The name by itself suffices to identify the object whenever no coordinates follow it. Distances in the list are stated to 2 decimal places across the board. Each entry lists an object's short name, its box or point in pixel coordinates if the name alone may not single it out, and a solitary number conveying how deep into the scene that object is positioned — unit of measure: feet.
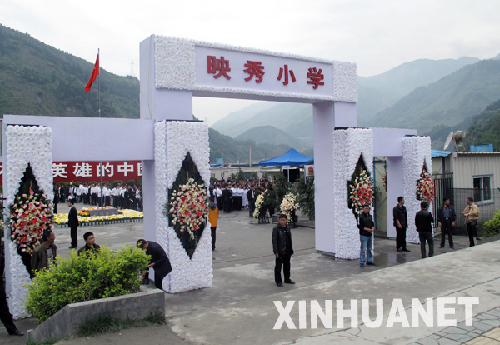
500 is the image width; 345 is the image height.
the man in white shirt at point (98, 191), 89.43
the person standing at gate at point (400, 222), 36.09
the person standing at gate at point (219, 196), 74.43
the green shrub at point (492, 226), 37.88
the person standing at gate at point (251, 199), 65.62
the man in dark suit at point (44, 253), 22.70
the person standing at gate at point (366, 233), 31.94
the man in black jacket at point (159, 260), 23.54
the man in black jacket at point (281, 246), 26.81
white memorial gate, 24.91
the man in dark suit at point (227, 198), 72.95
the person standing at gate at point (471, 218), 36.81
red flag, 45.44
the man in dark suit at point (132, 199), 82.66
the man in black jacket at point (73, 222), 42.80
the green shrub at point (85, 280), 16.89
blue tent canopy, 60.85
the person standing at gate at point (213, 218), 38.78
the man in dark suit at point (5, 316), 19.33
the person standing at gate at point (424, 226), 32.58
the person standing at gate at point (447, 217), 37.50
